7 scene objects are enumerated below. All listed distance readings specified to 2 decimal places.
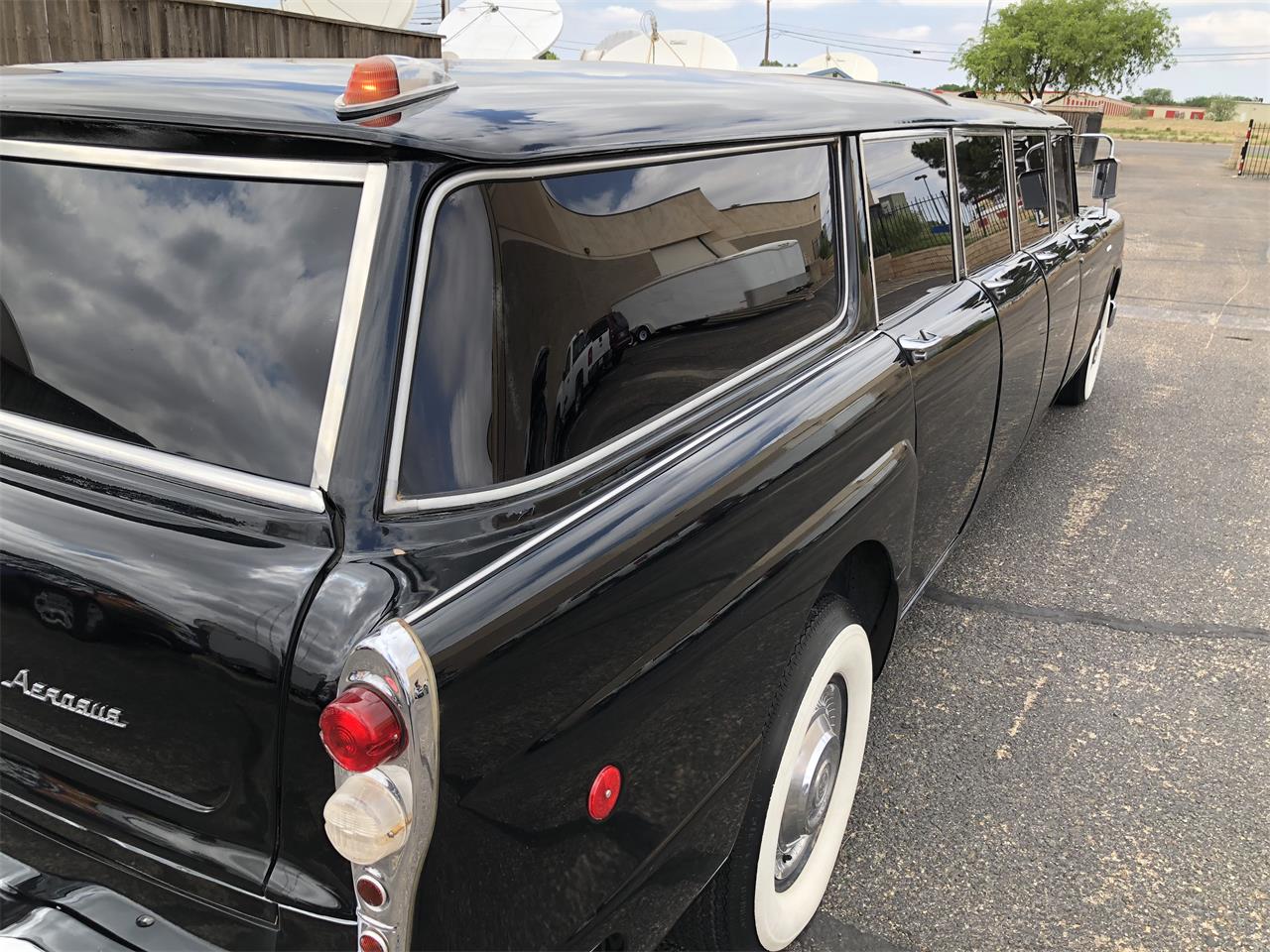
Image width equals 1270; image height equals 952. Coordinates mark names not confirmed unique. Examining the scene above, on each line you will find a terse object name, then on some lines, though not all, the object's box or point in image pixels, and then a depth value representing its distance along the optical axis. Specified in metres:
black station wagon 1.25
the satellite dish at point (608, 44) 21.88
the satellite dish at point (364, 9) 12.16
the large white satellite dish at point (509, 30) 18.55
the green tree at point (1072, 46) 37.94
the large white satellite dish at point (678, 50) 19.80
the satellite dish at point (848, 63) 25.91
